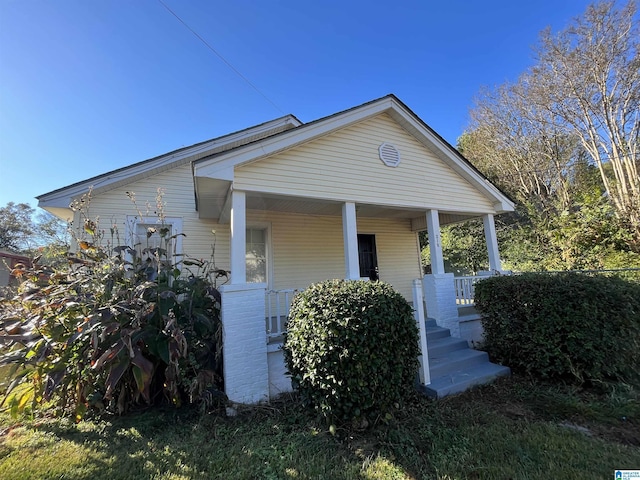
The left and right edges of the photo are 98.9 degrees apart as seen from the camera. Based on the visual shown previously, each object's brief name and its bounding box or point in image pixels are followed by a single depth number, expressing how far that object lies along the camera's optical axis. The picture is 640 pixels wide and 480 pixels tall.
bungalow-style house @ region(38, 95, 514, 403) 4.25
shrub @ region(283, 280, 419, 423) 2.91
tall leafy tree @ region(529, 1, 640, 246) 9.19
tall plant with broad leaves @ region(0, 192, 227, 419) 3.31
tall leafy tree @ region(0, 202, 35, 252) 25.09
